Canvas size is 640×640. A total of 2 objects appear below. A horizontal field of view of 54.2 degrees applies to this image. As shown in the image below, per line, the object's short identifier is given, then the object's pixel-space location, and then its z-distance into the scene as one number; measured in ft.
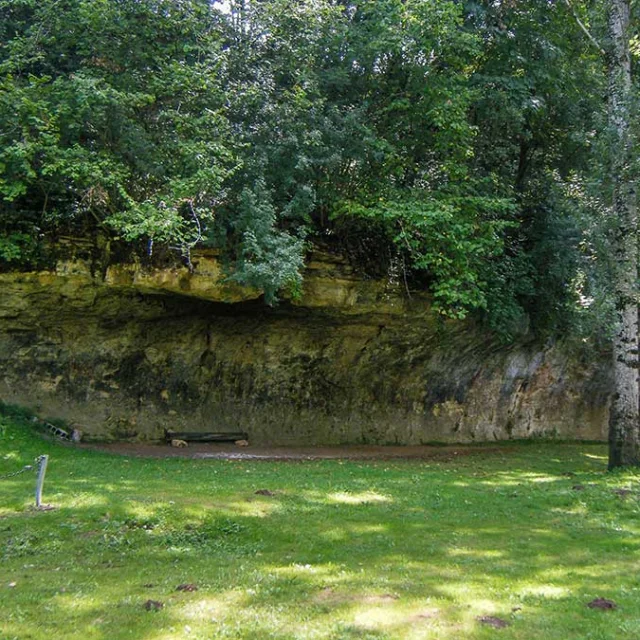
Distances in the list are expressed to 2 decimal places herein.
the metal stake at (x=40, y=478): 26.87
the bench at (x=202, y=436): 56.65
